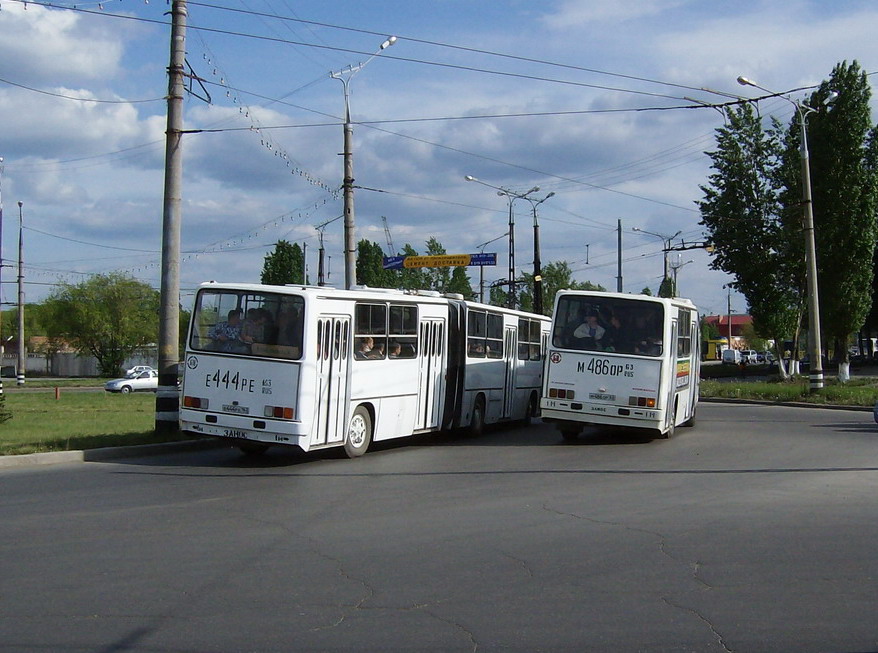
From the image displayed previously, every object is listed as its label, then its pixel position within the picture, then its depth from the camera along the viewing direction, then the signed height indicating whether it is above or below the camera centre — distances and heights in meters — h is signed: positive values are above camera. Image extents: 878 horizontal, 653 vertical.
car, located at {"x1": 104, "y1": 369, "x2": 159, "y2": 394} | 52.00 -1.10
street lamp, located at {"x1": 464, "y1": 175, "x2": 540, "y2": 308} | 48.28 +5.29
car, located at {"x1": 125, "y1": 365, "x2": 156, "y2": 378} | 55.98 -0.40
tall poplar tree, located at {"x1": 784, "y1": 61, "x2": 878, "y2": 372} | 45.47 +8.86
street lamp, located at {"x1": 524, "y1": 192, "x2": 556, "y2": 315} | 41.62 +3.60
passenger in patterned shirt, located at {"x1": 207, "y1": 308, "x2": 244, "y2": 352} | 14.73 +0.47
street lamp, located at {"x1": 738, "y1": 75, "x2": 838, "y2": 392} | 30.86 +3.08
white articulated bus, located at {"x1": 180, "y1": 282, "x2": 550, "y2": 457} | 14.36 -0.03
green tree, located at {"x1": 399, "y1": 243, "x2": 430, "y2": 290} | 66.81 +6.17
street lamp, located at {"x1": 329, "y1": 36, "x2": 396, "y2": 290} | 25.83 +4.47
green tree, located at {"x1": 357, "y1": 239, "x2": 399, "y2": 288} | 75.94 +8.04
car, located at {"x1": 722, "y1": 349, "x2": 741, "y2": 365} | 88.12 +1.01
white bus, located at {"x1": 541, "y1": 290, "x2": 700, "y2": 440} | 18.05 +0.08
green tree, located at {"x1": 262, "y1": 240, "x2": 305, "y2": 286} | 82.19 +8.66
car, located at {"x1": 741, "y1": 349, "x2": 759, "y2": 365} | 93.31 +1.12
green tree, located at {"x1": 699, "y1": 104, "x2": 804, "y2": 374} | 46.91 +7.41
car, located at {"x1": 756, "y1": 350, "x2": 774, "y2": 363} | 86.93 +1.05
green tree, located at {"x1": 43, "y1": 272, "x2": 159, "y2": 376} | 79.50 +3.77
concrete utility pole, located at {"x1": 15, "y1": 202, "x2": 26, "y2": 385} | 57.31 +2.59
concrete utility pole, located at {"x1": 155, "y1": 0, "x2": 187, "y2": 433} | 17.52 +2.19
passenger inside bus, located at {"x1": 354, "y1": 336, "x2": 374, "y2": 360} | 15.94 +0.29
